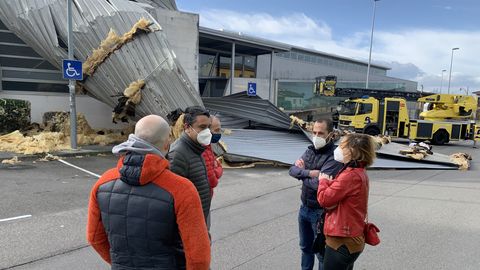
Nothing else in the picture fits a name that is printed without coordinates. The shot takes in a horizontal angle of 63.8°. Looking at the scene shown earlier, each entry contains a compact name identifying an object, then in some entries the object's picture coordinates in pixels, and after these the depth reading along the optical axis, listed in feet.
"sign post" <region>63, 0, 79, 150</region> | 35.17
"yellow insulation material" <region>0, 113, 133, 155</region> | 35.30
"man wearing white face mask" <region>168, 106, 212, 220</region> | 8.82
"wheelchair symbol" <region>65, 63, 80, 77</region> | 35.09
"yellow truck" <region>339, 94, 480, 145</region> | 68.59
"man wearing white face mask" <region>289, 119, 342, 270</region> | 11.32
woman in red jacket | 9.12
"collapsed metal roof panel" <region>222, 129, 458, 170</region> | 35.47
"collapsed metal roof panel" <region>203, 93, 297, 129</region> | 45.60
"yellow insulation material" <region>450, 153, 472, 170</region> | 39.07
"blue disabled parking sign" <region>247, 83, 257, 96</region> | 49.93
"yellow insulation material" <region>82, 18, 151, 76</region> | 37.50
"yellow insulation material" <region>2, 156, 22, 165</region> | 31.09
